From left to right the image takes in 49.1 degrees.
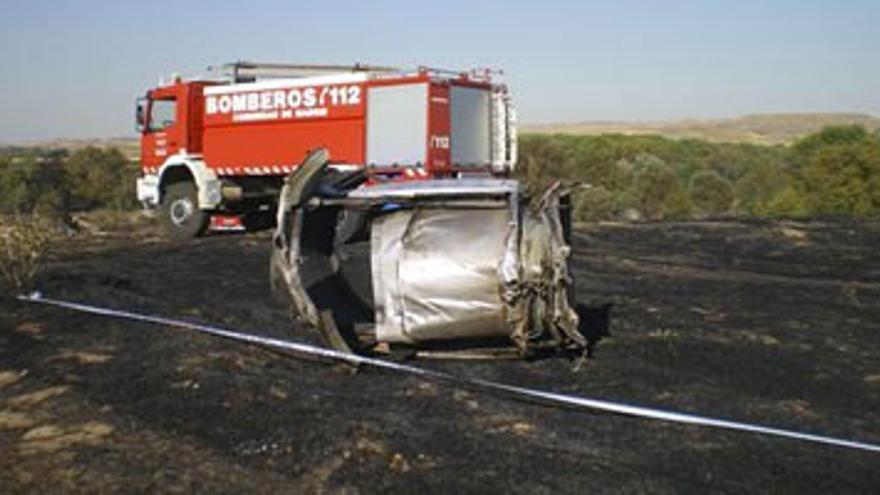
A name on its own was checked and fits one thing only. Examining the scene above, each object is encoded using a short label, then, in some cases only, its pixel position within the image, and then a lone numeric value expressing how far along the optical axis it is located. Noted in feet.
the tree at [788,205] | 87.97
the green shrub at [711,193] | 106.63
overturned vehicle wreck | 22.75
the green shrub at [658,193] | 98.27
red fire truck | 54.29
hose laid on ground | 18.22
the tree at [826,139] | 114.52
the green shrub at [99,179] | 124.98
